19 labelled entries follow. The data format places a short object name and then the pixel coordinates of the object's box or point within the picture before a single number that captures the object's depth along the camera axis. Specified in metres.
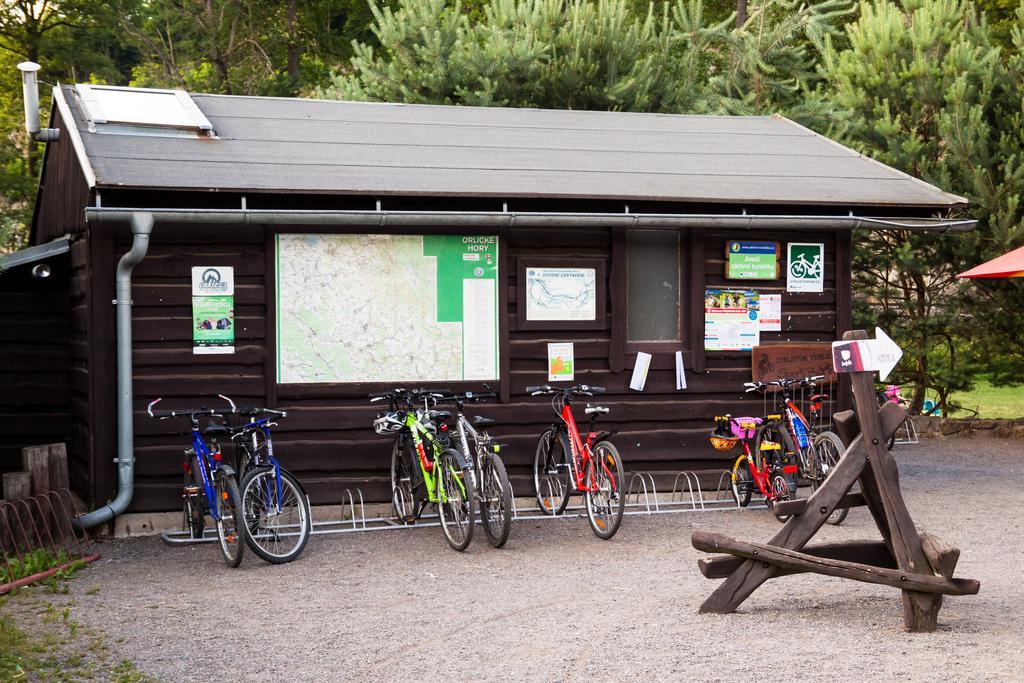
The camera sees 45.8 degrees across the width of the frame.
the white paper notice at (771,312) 11.27
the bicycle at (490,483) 8.71
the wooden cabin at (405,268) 9.77
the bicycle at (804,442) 9.95
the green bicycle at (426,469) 8.90
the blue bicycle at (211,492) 8.45
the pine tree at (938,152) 16.14
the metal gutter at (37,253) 10.68
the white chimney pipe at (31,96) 10.59
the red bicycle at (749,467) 10.19
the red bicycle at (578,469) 9.29
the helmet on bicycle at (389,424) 9.59
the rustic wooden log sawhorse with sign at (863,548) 6.34
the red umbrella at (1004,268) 10.51
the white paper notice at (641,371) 10.91
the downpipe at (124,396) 9.45
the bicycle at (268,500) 8.48
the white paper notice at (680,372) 11.02
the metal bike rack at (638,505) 9.90
